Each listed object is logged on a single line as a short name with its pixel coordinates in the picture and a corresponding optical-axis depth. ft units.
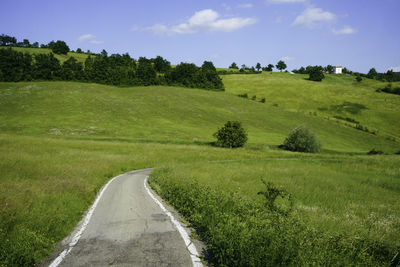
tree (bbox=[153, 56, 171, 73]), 413.32
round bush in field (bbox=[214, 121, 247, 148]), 149.38
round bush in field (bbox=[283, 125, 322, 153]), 159.43
